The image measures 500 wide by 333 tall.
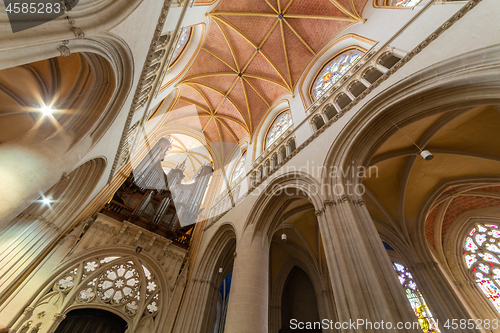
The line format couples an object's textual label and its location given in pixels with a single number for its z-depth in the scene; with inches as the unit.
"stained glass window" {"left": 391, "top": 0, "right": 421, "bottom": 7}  281.6
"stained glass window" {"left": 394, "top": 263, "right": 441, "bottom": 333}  262.4
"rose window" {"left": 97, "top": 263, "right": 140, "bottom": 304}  277.3
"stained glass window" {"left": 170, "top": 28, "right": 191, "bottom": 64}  361.8
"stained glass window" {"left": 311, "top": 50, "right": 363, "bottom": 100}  358.0
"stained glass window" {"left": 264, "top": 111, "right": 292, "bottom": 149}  427.8
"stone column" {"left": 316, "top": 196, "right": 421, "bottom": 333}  123.3
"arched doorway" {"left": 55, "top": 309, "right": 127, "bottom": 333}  264.2
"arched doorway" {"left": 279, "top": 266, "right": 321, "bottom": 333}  337.4
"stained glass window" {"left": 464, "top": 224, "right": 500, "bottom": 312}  278.1
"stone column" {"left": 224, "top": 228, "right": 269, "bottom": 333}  193.9
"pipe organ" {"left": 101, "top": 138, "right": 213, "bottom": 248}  352.4
